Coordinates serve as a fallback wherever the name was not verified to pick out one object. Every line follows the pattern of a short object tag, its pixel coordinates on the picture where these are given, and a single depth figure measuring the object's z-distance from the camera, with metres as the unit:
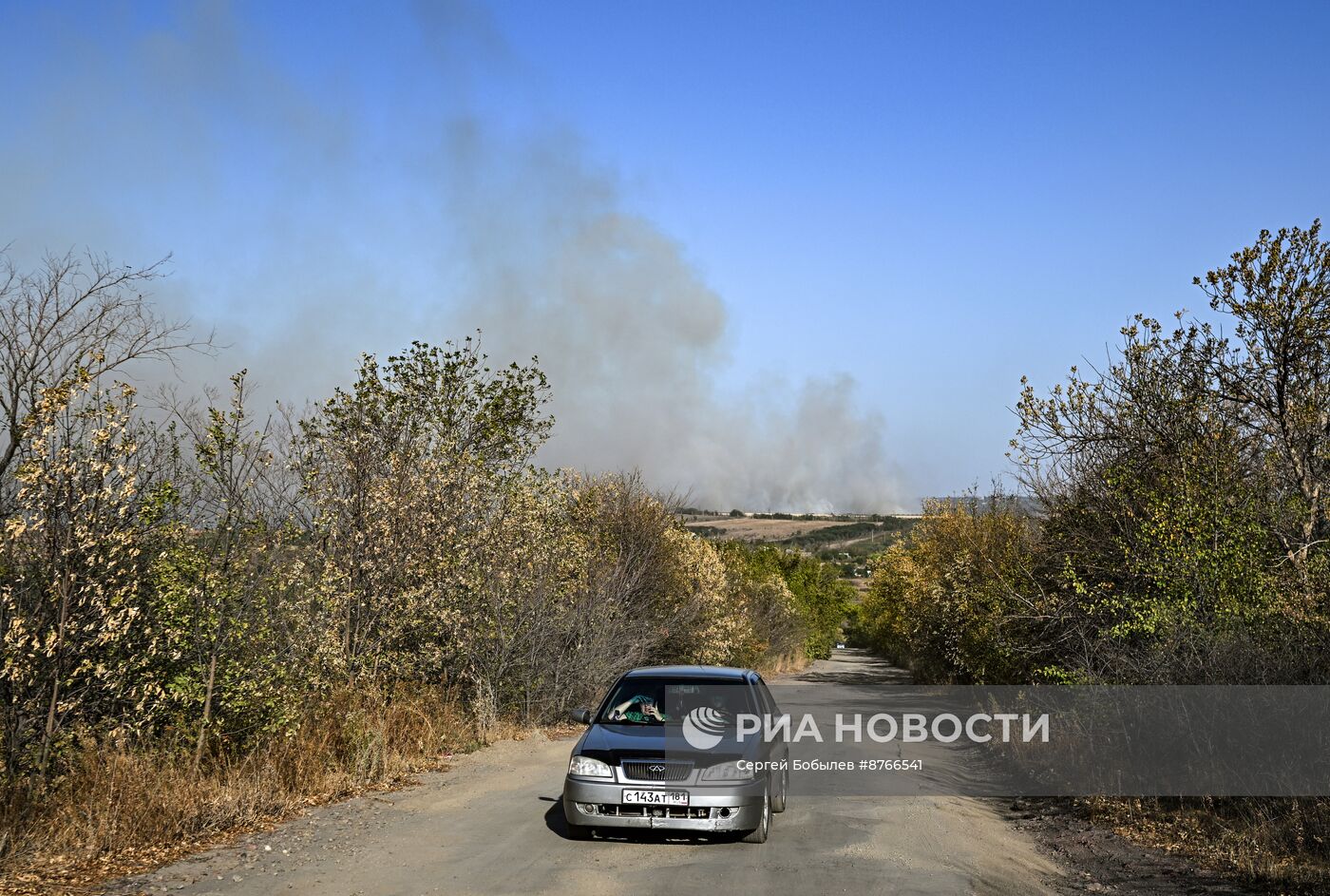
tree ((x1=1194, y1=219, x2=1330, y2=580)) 13.30
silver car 8.39
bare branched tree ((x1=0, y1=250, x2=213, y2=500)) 8.32
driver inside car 9.64
